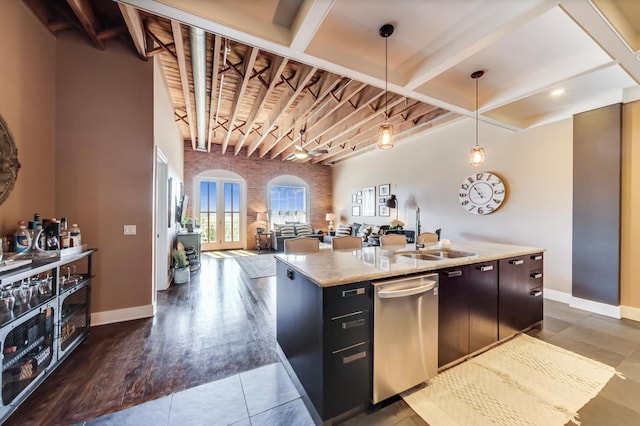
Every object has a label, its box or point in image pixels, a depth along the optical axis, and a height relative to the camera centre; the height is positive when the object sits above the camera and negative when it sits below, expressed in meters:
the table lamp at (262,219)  8.52 -0.27
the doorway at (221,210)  8.01 +0.04
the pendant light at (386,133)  2.54 +0.84
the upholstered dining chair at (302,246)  2.52 -0.36
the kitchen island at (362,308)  1.47 -0.74
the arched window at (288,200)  8.91 +0.43
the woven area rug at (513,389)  1.58 -1.31
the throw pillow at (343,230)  7.77 -0.59
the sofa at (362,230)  6.39 -0.53
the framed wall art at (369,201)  7.32 +0.33
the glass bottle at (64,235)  2.25 -0.23
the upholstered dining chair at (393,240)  3.18 -0.38
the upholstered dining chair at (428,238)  3.16 -0.36
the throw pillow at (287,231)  8.05 -0.65
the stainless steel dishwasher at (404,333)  1.59 -0.84
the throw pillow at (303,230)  8.44 -0.64
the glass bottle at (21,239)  1.96 -0.23
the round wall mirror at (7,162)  1.92 +0.40
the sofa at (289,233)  7.92 -0.72
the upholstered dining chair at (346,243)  2.91 -0.38
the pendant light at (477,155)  3.01 +0.71
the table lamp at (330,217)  9.07 -0.20
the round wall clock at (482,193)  4.25 +0.36
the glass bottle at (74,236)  2.37 -0.25
